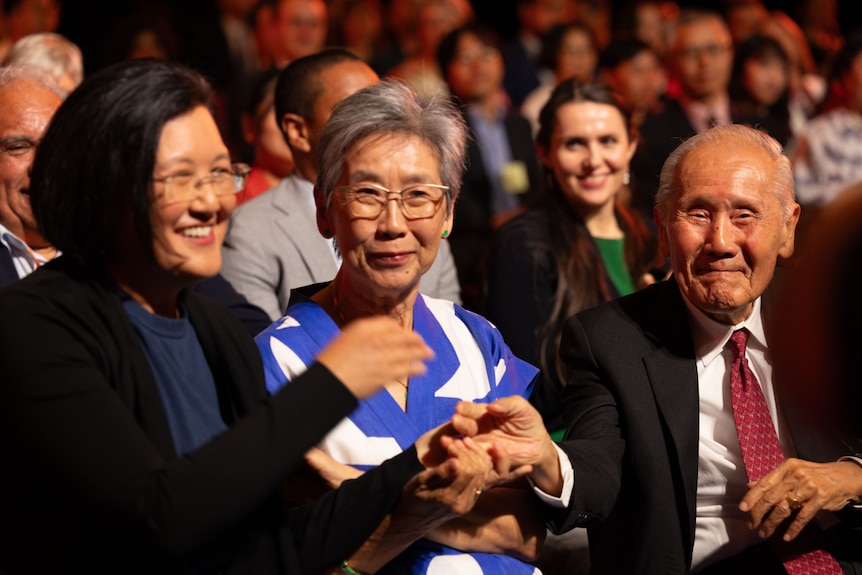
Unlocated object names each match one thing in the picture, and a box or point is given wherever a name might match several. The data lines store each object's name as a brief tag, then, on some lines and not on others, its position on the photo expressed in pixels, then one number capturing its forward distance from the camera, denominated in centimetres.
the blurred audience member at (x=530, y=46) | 1576
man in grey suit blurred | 661
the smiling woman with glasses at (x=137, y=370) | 311
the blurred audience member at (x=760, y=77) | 1349
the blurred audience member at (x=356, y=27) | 1543
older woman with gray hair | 440
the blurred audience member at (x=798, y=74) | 1462
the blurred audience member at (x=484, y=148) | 1017
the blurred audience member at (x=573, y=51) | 1392
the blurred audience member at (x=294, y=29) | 1293
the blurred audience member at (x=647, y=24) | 1673
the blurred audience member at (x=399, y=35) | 1512
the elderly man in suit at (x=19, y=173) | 533
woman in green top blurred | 691
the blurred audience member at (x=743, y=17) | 1703
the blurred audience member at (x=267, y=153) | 852
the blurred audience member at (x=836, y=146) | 1185
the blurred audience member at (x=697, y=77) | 1150
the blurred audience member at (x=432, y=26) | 1402
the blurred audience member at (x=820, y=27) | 1761
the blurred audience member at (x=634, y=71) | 1250
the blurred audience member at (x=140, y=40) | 1175
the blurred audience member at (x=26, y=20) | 1247
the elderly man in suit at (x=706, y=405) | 465
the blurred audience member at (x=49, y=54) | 834
